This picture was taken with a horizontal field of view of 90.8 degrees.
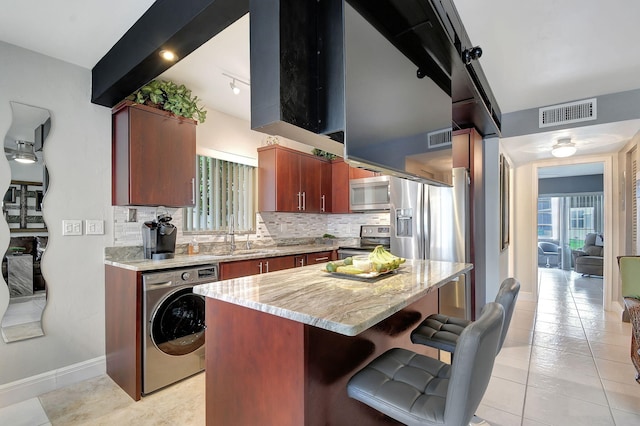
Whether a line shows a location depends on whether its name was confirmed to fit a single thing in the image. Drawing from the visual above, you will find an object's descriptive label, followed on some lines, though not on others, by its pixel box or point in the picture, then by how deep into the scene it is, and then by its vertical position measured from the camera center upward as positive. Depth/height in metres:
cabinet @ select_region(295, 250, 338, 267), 3.58 -0.55
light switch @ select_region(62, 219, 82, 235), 2.46 -0.11
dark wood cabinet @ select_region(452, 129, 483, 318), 3.45 +0.57
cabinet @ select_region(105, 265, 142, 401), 2.24 -0.87
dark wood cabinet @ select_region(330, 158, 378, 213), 4.46 +0.43
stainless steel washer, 2.28 -0.87
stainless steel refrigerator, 3.32 -0.16
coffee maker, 2.69 -0.21
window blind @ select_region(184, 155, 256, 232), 3.40 +0.19
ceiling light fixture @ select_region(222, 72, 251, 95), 2.88 +1.21
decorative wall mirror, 2.24 -0.07
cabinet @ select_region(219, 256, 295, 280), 2.76 -0.51
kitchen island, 1.13 -0.55
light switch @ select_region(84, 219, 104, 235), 2.57 -0.11
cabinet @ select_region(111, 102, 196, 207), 2.58 +0.49
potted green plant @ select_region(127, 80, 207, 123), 2.64 +1.01
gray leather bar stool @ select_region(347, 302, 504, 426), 0.95 -0.64
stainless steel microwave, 4.10 +0.25
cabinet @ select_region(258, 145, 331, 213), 3.91 +0.42
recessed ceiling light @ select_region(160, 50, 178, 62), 1.94 +0.99
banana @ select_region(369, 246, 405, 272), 1.79 -0.29
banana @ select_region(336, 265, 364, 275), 1.76 -0.33
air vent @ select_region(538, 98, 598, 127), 3.26 +1.05
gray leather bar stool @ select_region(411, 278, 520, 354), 1.56 -0.64
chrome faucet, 3.54 -0.27
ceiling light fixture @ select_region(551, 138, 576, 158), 3.76 +0.76
